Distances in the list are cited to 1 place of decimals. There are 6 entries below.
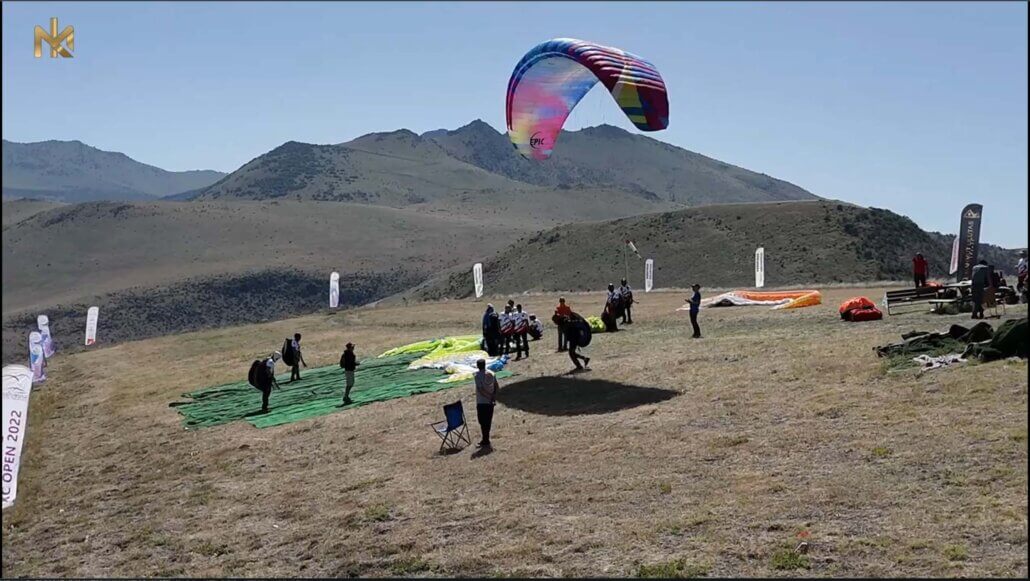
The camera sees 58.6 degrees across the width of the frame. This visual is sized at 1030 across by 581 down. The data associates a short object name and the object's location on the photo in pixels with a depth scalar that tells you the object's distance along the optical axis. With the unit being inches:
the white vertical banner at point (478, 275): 2260.3
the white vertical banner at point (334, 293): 2202.3
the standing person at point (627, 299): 1267.6
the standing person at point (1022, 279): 1074.7
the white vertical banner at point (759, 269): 2010.3
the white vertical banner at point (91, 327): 1941.2
